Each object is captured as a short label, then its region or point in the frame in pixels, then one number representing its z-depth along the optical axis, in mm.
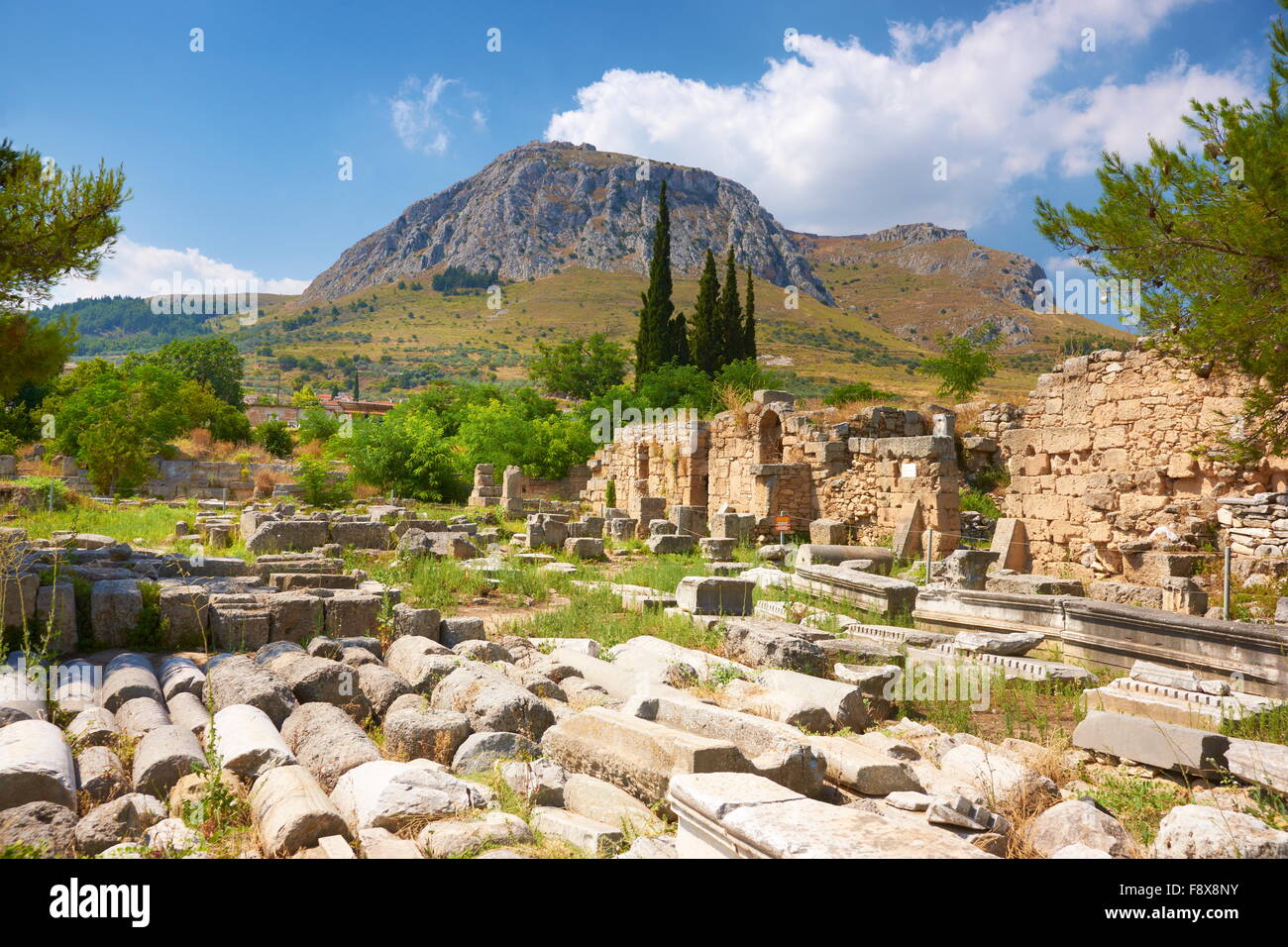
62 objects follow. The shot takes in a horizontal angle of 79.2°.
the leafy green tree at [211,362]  50562
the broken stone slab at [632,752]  4234
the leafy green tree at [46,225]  11766
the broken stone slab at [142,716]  5070
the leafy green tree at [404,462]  26344
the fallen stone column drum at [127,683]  5645
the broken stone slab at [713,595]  10008
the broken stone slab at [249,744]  4520
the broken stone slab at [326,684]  6023
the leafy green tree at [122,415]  25875
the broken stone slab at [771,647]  7359
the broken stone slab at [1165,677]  6344
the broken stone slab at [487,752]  4934
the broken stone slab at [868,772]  4699
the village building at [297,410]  51944
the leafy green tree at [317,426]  34688
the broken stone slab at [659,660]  7133
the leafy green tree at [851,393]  27459
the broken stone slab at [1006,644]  7734
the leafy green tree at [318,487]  24062
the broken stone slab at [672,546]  16812
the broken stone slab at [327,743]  4754
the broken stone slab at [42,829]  3266
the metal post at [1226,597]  7796
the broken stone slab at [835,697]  6109
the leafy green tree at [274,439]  37938
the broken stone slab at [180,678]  6070
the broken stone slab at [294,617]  7902
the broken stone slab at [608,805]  4078
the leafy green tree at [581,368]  47094
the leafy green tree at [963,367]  25516
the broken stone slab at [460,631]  8523
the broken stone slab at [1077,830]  3820
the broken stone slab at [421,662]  6773
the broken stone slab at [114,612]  7312
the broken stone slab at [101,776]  4137
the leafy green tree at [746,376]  31448
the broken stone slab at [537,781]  4410
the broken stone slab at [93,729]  4812
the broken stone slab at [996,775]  4586
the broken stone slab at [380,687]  6176
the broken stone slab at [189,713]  5208
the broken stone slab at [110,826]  3426
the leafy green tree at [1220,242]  7324
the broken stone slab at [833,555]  13328
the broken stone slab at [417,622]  8391
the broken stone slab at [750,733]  4492
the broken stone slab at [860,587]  9633
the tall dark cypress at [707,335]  41375
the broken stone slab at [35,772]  3756
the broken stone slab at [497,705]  5492
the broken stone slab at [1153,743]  4855
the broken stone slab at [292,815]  3512
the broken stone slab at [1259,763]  4449
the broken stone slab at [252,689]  5617
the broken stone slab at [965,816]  4055
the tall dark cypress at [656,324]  40531
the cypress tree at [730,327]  41594
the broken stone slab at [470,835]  3576
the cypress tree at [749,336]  41844
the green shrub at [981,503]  15273
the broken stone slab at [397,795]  4000
